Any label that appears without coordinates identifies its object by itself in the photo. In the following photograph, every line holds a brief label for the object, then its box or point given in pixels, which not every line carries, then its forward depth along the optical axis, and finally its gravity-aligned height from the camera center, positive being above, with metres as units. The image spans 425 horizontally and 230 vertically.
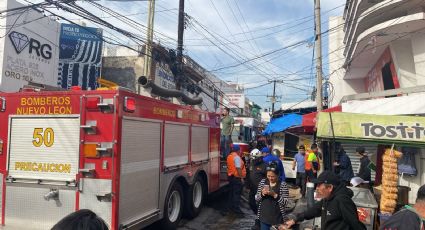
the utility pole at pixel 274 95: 52.61 +6.43
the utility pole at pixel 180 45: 15.74 +3.94
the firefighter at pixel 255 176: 8.09 -0.70
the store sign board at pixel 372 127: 6.16 +0.27
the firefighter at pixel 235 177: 10.05 -0.92
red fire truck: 5.54 -0.25
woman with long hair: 5.11 -0.77
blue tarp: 17.03 +0.91
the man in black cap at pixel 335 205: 3.85 -0.63
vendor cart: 6.34 -1.08
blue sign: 20.05 +4.51
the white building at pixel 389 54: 9.54 +3.41
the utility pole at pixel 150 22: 16.67 +5.31
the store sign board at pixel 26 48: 15.63 +4.01
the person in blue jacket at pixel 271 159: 8.78 -0.38
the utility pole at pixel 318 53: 15.60 +3.71
